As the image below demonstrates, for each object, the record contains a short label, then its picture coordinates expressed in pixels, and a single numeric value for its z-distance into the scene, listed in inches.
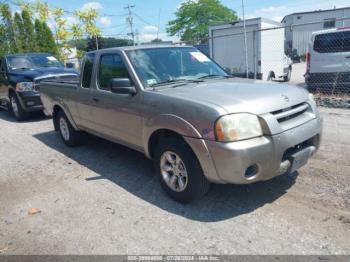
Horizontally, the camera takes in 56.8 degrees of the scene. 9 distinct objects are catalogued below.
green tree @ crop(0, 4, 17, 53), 700.0
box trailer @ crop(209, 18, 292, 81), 535.5
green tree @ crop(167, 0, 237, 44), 1865.2
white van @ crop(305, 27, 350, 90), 369.4
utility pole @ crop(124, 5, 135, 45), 1657.5
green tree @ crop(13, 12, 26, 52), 715.4
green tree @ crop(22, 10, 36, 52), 745.6
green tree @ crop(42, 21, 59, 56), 779.4
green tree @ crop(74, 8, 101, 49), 836.0
